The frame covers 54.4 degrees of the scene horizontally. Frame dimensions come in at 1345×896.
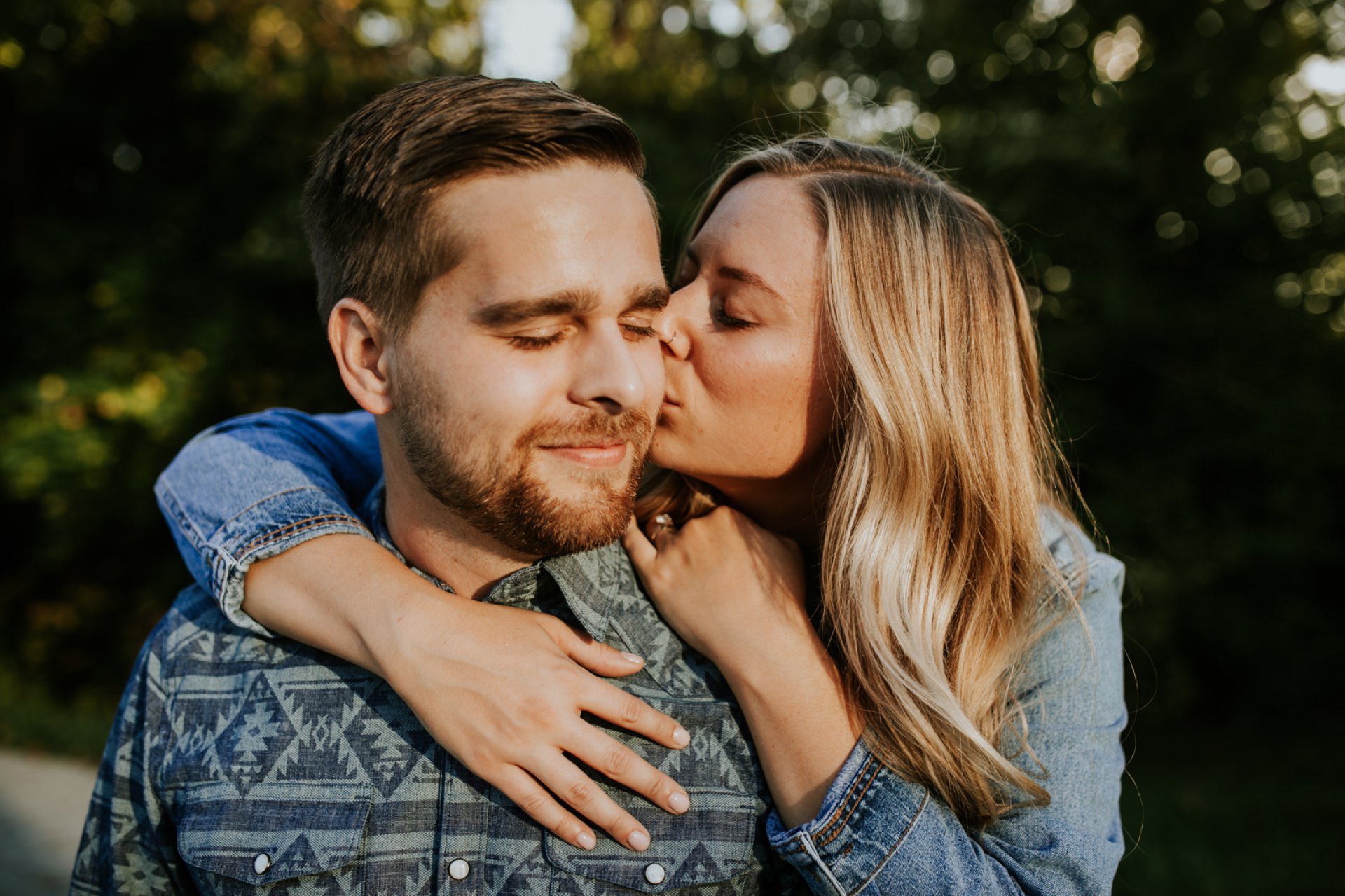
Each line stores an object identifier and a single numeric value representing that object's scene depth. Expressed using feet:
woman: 2.18
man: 2.19
